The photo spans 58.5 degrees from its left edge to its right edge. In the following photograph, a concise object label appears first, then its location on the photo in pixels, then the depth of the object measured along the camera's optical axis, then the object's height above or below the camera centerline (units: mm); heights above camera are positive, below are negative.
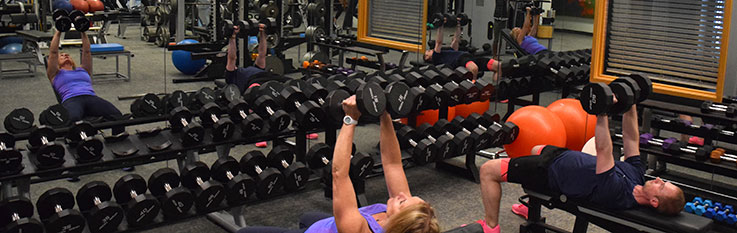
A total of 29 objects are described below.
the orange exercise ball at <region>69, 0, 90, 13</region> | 4289 -74
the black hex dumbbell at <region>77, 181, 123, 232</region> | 2736 -894
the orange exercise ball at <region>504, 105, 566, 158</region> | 4199 -761
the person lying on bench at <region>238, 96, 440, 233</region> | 2086 -670
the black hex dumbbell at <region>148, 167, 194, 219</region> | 2955 -888
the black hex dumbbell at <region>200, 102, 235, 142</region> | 3342 -630
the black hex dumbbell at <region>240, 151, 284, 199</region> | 3250 -855
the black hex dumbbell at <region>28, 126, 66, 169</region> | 2824 -700
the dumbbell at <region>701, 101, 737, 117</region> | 3887 -544
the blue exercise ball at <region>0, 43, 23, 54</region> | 5586 -487
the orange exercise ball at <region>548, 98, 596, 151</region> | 4562 -762
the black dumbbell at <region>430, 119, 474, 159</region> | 4004 -775
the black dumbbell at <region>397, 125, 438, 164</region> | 3838 -813
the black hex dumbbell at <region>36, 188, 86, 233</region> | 2652 -897
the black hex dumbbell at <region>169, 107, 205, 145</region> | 3252 -646
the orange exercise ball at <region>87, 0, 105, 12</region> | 4598 -79
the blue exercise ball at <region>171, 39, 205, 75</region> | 4824 -491
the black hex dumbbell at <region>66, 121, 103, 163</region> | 2928 -691
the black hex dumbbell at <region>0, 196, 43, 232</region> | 2582 -895
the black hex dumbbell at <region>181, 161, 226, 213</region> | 3057 -876
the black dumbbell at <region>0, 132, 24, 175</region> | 2730 -699
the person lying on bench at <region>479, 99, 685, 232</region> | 2922 -762
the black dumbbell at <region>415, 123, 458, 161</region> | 3904 -792
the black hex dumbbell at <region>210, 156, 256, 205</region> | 3148 -866
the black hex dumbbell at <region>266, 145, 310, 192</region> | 3363 -848
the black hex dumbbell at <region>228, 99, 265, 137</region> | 3438 -627
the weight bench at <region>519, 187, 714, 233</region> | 2809 -904
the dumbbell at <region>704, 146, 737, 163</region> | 3643 -767
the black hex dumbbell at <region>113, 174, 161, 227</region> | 2844 -891
